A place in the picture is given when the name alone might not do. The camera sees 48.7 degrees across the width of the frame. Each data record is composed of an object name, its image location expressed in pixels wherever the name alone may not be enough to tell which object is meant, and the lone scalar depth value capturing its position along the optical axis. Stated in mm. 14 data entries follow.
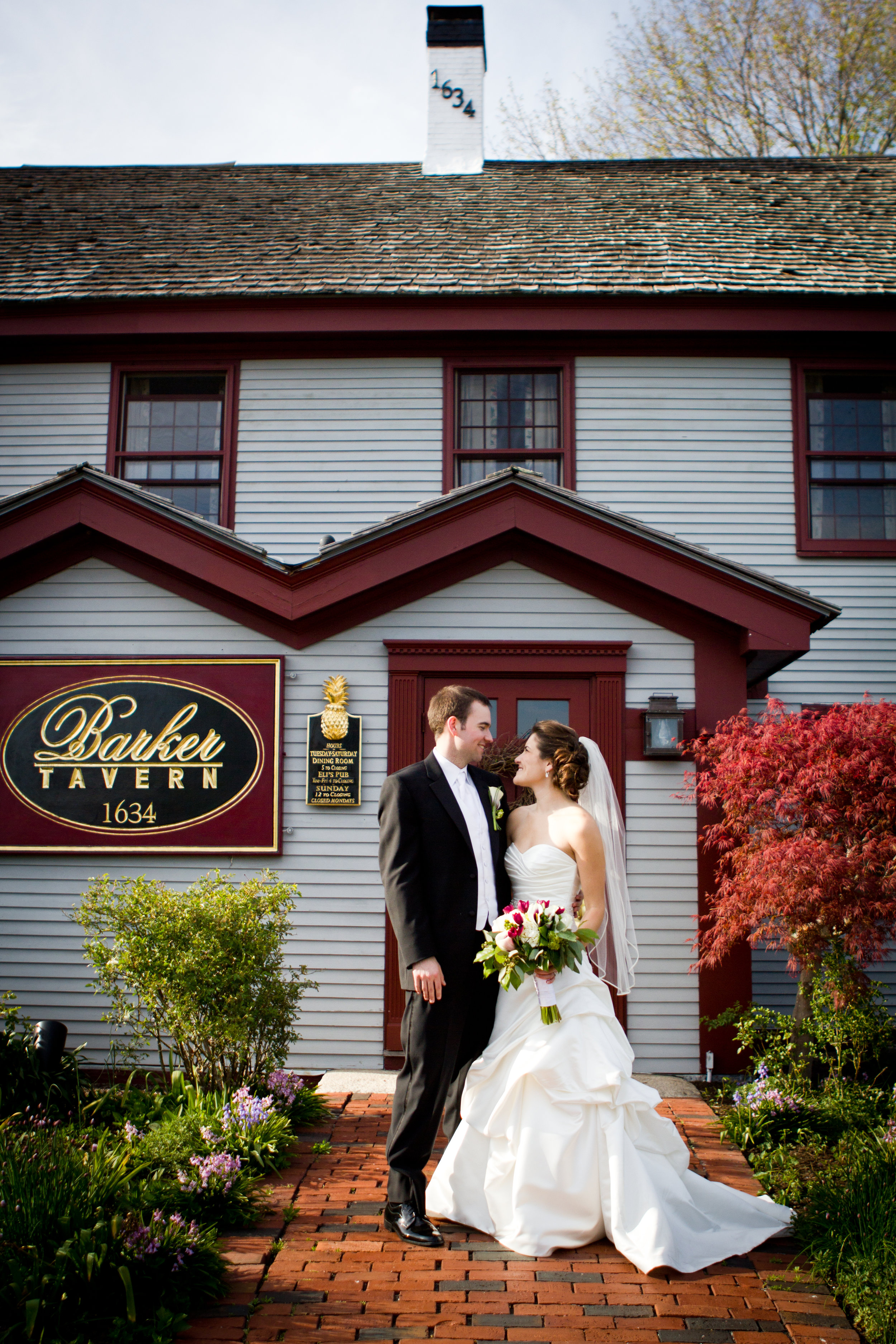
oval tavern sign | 6984
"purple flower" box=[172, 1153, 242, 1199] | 4270
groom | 4152
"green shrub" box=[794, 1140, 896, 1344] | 3492
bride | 3998
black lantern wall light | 6805
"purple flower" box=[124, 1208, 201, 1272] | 3602
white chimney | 11492
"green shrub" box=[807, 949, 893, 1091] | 5781
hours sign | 6965
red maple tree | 5516
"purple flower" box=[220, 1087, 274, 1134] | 4949
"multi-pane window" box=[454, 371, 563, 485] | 9180
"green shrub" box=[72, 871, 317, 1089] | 5312
